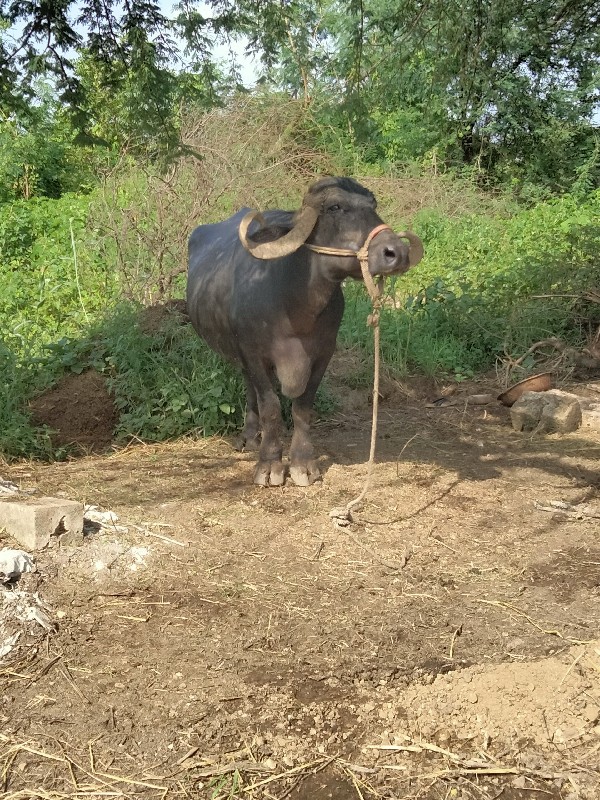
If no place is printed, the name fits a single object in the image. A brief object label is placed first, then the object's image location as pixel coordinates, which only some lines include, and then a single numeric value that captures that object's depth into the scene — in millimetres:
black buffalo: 4242
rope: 4078
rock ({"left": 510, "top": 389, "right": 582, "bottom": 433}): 6289
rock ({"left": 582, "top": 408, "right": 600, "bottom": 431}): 6457
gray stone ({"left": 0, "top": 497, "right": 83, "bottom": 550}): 3609
